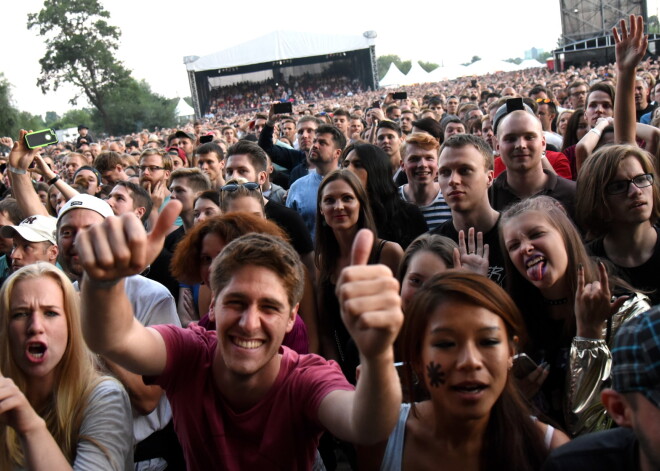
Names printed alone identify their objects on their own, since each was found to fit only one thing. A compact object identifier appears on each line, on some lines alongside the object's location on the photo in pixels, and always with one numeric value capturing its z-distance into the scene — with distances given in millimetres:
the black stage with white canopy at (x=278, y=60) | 48625
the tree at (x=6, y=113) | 36000
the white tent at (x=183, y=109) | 49781
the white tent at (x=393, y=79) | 52156
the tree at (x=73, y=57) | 54625
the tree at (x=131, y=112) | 52156
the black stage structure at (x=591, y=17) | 33812
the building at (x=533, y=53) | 144450
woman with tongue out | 2256
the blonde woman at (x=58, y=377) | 2176
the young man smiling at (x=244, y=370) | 1706
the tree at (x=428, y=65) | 113150
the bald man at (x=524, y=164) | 4129
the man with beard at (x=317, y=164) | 5461
